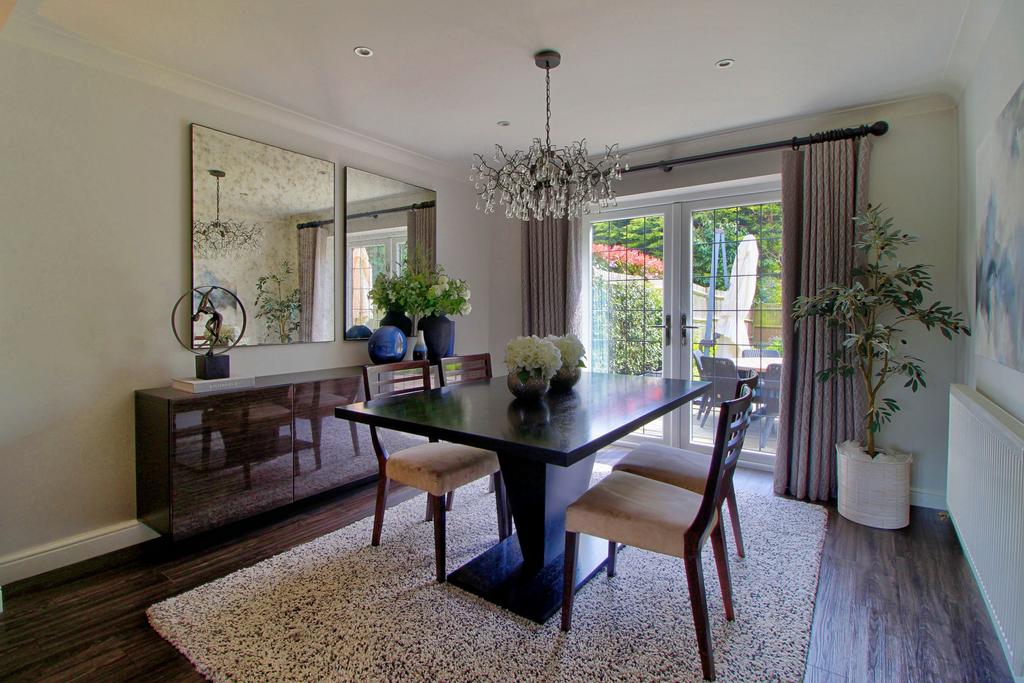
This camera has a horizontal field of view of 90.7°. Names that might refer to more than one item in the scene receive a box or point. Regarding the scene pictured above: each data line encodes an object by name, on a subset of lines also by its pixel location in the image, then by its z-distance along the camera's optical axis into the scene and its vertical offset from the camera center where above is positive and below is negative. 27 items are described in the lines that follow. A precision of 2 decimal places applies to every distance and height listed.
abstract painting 1.77 +0.38
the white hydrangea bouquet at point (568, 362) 2.52 -0.13
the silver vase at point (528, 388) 2.26 -0.23
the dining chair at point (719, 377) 3.99 -0.33
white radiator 1.56 -0.62
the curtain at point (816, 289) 3.20 +0.32
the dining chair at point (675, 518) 1.68 -0.64
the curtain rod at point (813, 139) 3.15 +1.30
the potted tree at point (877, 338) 2.84 +0.00
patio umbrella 3.86 +0.35
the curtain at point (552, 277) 4.46 +0.54
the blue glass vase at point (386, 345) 3.54 -0.06
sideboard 2.48 -0.62
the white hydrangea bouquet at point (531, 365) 2.24 -0.13
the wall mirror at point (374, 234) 3.75 +0.80
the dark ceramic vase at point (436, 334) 3.86 +0.02
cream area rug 1.71 -1.11
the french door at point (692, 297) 3.83 +0.33
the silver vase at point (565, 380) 2.56 -0.22
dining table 1.73 -0.34
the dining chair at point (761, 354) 3.79 -0.13
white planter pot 2.84 -0.87
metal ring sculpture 2.80 +0.14
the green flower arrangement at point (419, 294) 3.74 +0.31
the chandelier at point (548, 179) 2.52 +0.80
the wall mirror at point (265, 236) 2.92 +0.63
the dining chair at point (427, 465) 2.26 -0.61
